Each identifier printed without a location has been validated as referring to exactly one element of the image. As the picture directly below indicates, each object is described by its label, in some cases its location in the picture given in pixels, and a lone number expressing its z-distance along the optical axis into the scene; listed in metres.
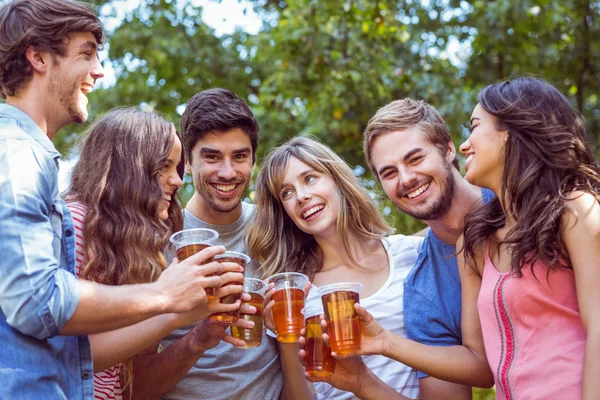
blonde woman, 4.09
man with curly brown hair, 2.26
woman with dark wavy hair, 2.74
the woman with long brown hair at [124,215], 2.85
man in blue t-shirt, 3.66
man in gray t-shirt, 3.57
